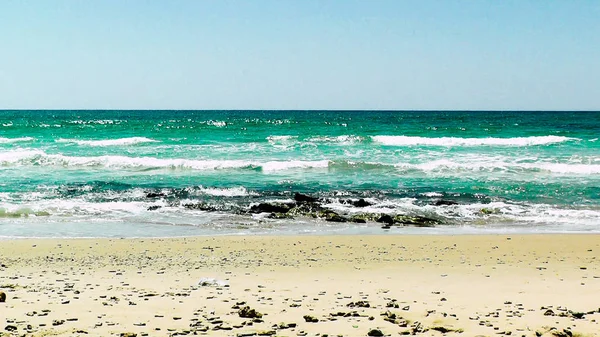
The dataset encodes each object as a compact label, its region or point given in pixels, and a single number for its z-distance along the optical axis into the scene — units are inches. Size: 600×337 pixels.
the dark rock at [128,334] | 173.5
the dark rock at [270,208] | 507.2
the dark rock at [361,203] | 538.6
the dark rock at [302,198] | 553.6
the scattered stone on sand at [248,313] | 194.4
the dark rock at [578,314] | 193.3
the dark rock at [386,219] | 461.9
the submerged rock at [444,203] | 542.6
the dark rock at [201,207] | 521.7
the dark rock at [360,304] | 210.4
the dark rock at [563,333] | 172.4
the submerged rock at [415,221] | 455.6
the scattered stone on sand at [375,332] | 175.2
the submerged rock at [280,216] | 485.4
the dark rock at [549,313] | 197.0
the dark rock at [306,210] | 495.4
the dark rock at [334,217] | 471.3
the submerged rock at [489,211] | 504.4
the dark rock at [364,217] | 469.1
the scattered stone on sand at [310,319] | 190.4
